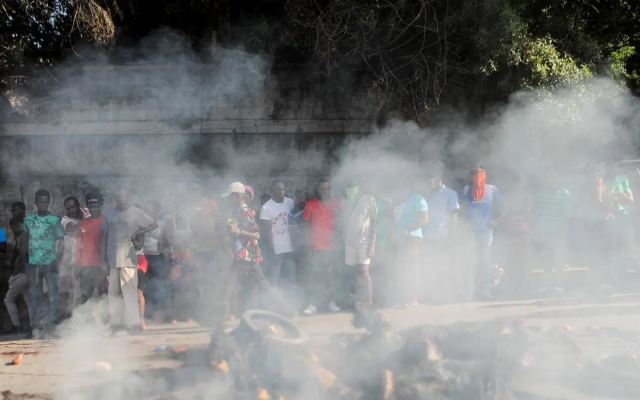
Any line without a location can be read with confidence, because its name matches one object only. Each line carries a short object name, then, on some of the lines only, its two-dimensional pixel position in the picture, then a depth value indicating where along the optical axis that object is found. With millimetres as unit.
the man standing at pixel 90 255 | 6062
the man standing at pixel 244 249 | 6203
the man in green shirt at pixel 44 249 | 6105
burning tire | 4488
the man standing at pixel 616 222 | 7117
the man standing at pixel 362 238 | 6395
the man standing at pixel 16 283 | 6293
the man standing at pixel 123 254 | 5934
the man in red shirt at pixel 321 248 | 6617
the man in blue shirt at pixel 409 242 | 6629
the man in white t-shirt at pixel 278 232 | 6637
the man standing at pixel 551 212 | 7098
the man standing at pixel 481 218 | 6855
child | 6176
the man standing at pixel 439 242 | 6766
